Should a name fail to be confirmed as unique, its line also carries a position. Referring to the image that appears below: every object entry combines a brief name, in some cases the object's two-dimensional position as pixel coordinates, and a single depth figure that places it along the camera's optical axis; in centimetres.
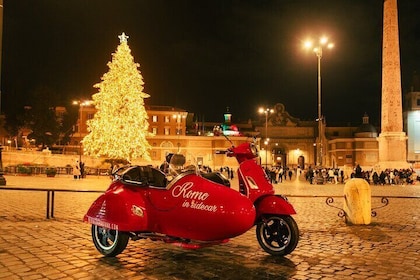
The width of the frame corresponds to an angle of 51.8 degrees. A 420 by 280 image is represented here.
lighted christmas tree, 3925
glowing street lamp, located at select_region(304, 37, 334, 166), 2553
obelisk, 3503
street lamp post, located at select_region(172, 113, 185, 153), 9192
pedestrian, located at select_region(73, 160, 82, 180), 3460
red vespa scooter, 596
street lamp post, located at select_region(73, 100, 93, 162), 8194
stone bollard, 1034
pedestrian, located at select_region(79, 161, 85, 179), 3621
